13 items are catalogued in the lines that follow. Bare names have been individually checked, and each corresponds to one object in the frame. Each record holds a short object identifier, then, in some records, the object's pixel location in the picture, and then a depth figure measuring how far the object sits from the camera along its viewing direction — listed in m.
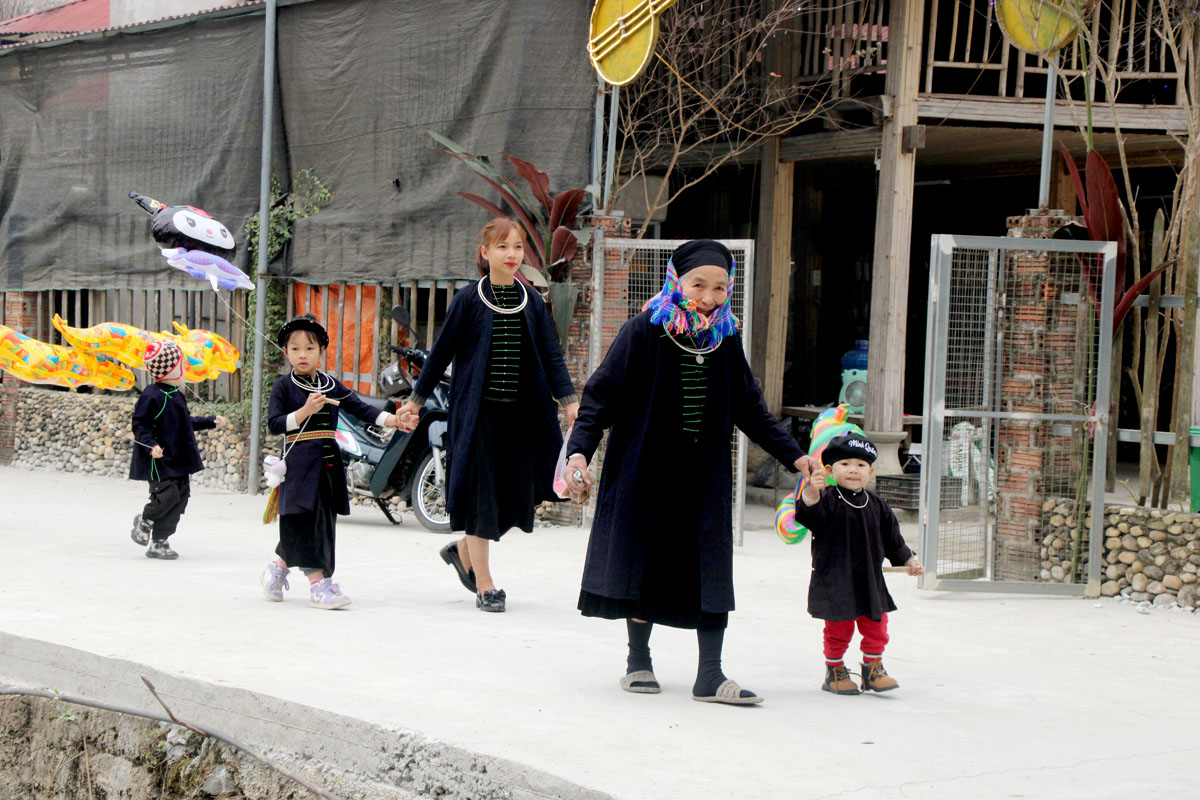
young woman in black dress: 13.25
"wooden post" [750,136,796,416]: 25.52
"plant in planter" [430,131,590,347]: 19.73
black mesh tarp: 20.84
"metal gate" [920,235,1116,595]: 15.62
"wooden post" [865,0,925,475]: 22.55
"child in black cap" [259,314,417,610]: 13.49
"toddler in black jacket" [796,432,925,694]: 10.40
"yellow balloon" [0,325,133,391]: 23.30
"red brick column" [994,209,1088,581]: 16.31
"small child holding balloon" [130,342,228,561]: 16.80
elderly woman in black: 9.86
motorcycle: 19.94
